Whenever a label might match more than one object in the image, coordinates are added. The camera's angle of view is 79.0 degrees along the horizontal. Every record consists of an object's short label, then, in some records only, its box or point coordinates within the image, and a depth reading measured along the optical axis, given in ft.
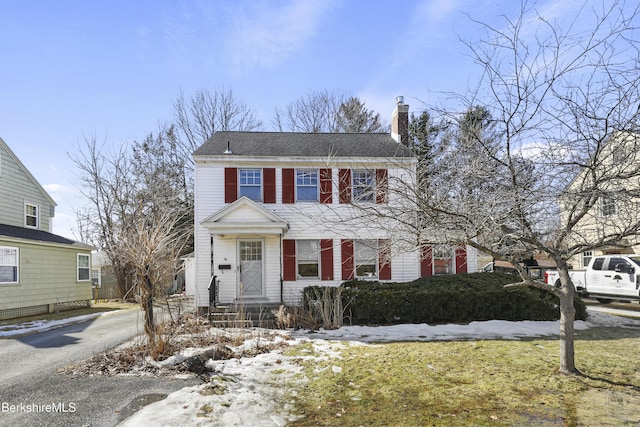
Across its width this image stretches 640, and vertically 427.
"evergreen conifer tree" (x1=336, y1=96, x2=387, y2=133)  97.55
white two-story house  44.21
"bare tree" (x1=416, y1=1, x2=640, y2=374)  15.56
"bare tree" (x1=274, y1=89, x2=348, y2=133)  102.01
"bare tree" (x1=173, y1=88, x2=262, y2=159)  94.94
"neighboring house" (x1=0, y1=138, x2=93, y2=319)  46.06
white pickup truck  45.25
